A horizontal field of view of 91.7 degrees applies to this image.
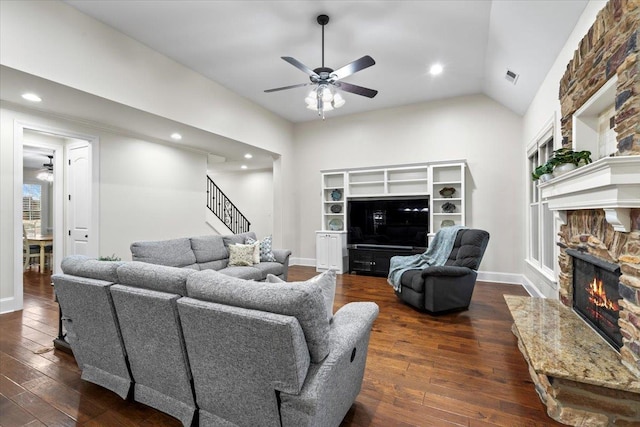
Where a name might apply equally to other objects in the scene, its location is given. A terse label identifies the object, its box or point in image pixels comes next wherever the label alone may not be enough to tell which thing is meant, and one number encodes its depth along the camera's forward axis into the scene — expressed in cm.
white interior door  499
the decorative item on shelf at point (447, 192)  567
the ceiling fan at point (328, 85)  322
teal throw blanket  426
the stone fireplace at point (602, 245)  175
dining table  650
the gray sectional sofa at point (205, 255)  392
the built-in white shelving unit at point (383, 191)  571
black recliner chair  368
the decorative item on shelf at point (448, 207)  570
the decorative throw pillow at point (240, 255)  464
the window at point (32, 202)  938
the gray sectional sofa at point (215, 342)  137
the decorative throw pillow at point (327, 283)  172
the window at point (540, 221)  385
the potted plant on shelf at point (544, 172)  276
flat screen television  585
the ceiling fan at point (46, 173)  761
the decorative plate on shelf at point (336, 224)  674
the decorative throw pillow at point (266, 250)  491
